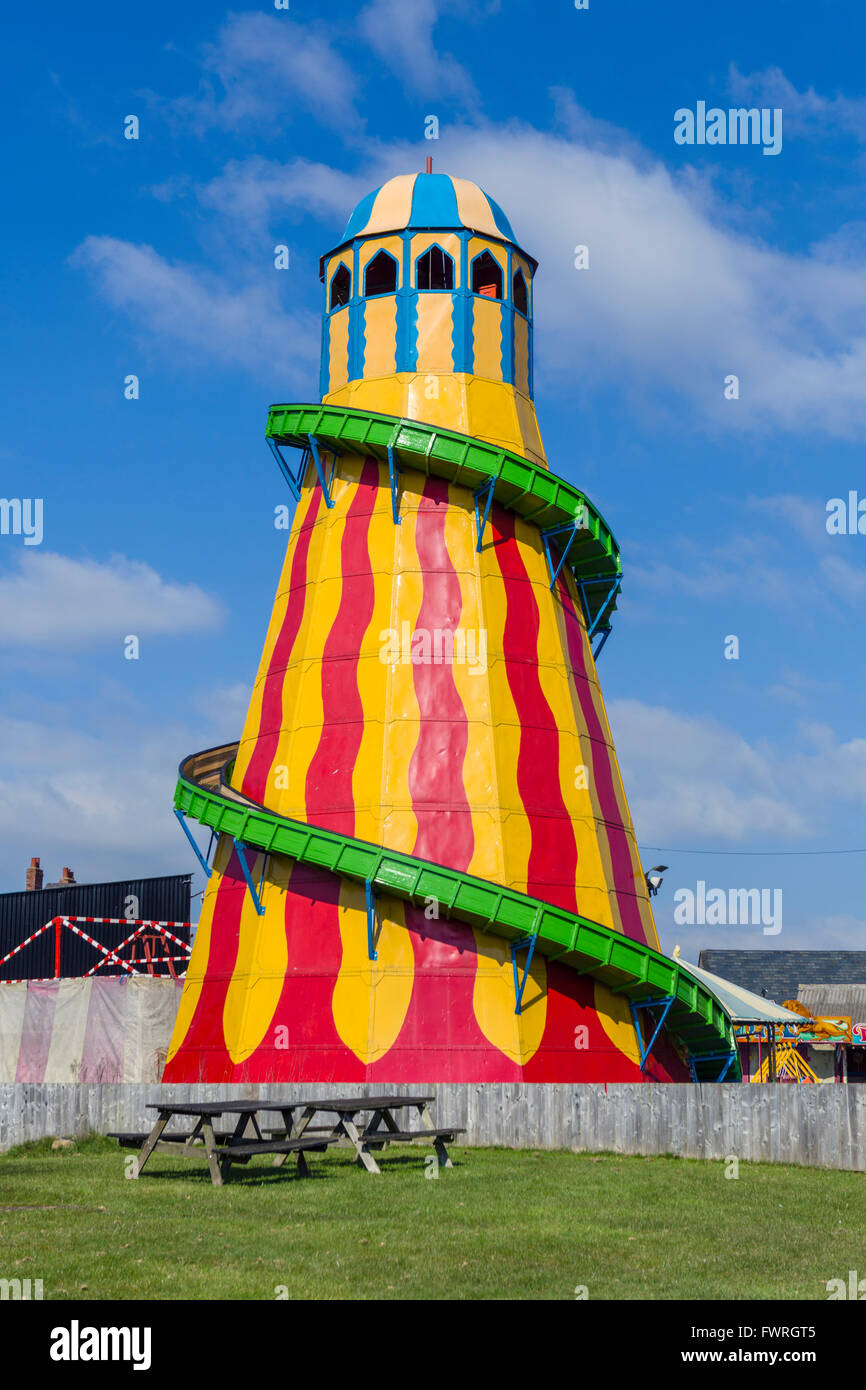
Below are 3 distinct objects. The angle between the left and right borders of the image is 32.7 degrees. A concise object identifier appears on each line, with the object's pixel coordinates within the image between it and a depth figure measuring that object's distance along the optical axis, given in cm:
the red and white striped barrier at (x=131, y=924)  4462
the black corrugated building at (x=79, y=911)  4659
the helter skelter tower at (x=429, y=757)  3127
